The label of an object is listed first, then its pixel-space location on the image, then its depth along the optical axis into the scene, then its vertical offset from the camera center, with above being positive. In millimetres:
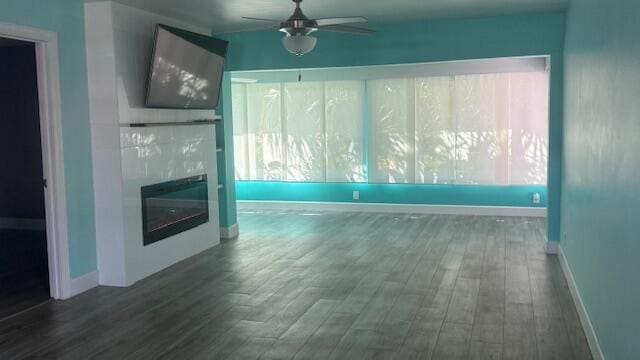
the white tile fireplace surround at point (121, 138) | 5184 +76
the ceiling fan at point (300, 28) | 4426 +846
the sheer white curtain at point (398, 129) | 8430 +168
